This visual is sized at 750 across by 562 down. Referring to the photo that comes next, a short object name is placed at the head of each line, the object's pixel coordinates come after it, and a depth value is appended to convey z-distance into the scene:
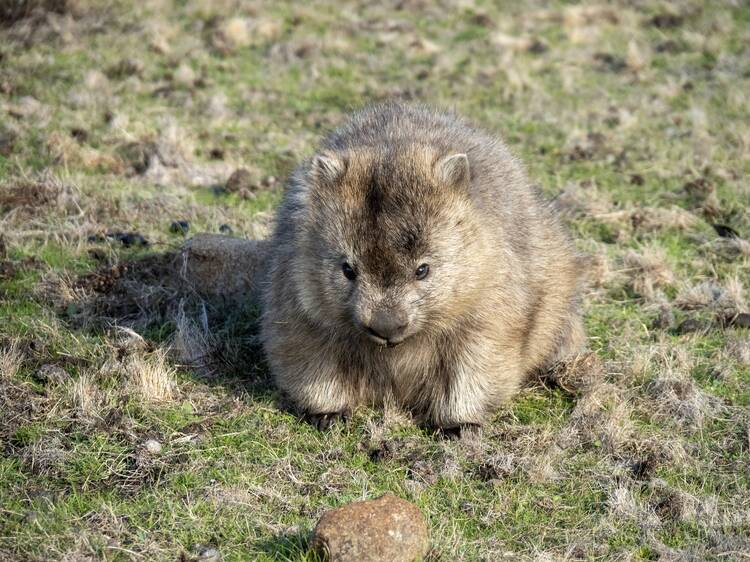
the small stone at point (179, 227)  8.41
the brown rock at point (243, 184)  9.30
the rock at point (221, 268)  7.36
